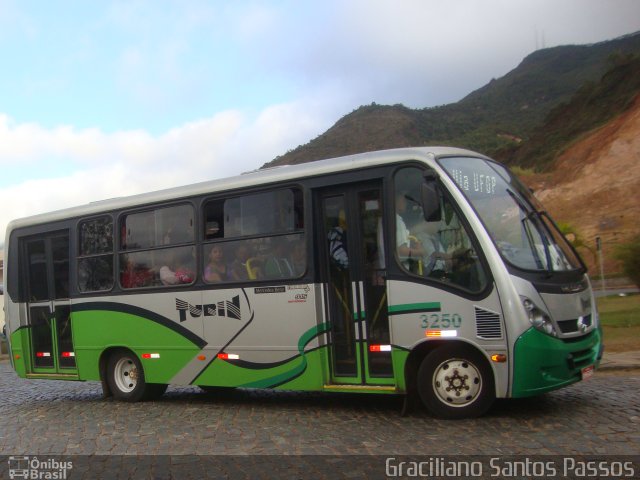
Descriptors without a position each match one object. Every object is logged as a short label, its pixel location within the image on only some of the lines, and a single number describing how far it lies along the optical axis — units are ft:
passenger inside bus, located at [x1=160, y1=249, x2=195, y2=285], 33.60
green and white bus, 25.08
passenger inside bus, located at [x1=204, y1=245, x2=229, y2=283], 32.30
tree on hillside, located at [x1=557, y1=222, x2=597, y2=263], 89.74
